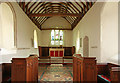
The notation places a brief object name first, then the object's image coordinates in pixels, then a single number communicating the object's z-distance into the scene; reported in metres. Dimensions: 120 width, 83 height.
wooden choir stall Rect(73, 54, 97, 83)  2.04
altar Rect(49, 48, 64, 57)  7.76
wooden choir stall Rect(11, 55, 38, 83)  2.12
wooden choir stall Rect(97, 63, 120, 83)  2.36
